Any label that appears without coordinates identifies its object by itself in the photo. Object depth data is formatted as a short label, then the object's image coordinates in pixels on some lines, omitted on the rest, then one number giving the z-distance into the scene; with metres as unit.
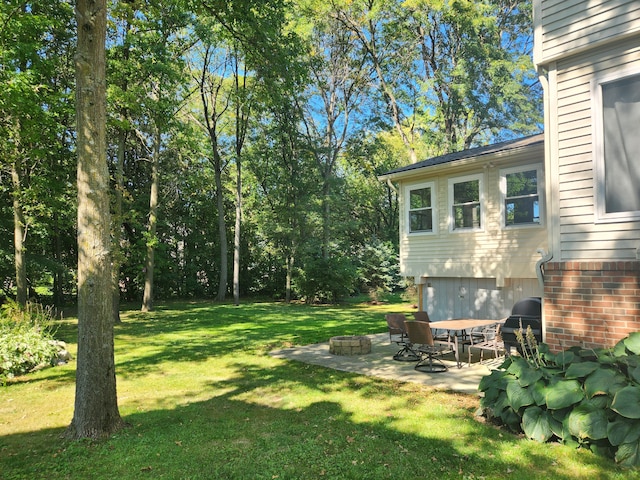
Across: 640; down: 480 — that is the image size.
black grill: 7.84
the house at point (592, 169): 5.05
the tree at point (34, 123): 10.53
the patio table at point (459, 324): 8.16
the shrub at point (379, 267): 26.06
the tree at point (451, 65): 21.63
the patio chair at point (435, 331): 8.61
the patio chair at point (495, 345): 8.02
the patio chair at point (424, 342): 7.62
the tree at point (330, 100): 25.06
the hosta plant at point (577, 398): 3.79
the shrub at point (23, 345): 7.42
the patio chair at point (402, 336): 8.59
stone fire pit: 9.14
